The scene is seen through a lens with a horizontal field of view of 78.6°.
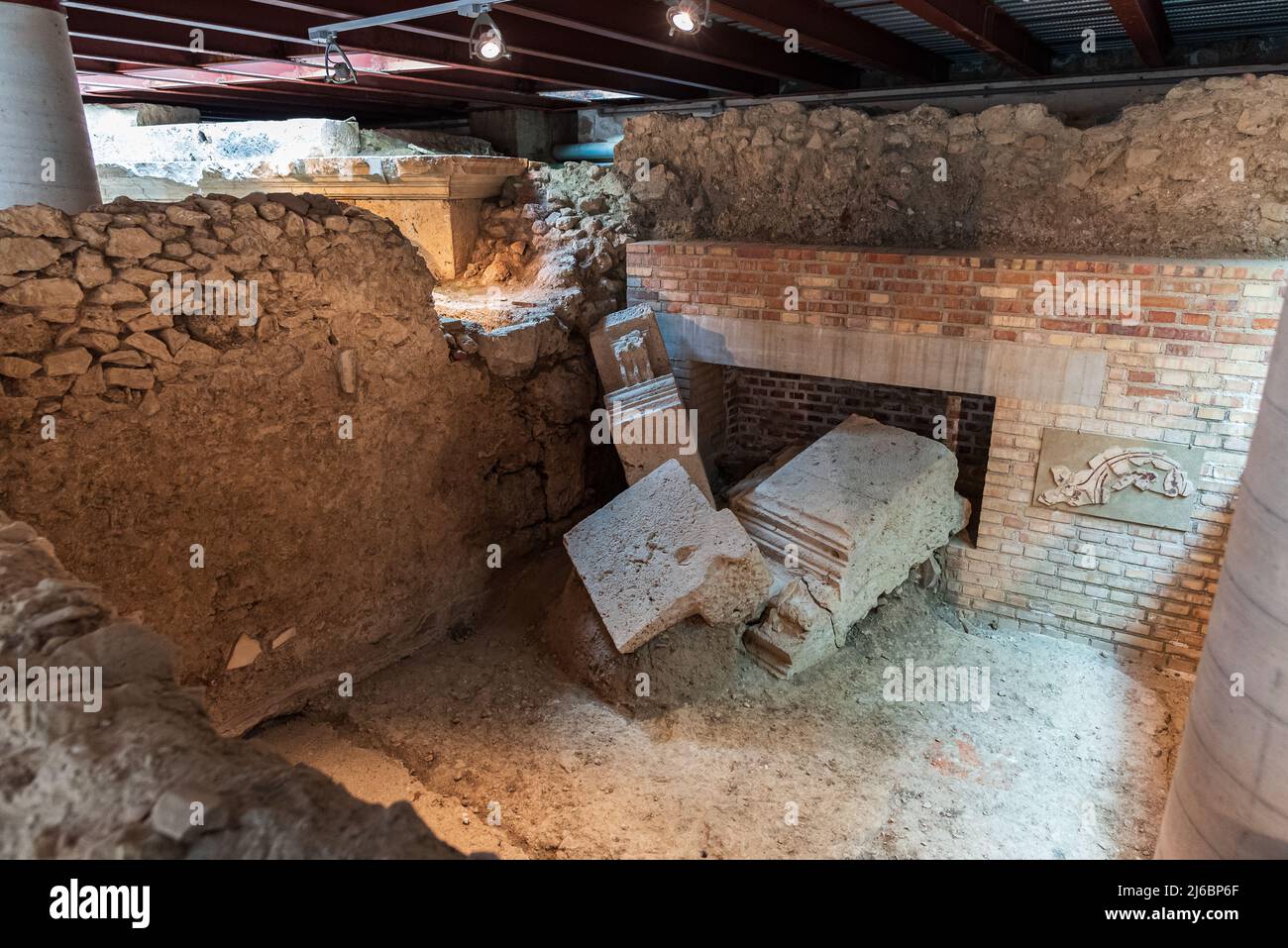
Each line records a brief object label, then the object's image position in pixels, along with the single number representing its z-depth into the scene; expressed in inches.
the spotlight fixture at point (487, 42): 157.5
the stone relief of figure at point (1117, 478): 186.7
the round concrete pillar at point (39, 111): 147.6
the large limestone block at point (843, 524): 190.9
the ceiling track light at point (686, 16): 145.6
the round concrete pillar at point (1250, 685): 90.4
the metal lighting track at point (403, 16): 150.4
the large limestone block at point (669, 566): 175.9
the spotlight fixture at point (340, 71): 183.9
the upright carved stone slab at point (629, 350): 231.6
